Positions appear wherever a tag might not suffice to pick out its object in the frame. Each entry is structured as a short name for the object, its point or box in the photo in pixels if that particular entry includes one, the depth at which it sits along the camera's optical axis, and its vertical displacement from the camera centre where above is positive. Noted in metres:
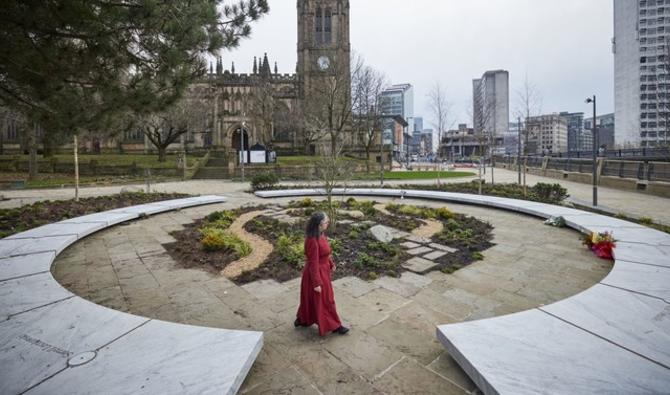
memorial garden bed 6.43 -1.53
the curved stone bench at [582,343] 2.84 -1.68
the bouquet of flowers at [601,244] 6.71 -1.41
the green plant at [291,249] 6.64 -1.51
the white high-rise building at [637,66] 80.50 +25.94
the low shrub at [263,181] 19.70 -0.27
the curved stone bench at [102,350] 2.85 -1.66
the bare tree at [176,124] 38.12 +6.07
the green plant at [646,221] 9.58 -1.36
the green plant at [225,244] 7.26 -1.45
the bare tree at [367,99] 39.38 +8.77
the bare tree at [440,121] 26.36 +4.04
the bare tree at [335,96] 33.62 +8.26
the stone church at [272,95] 52.44 +13.18
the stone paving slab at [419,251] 7.35 -1.64
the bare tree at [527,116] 24.26 +4.02
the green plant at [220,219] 9.89 -1.29
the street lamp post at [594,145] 13.36 +1.09
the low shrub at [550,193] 13.93 -0.80
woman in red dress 3.95 -1.28
